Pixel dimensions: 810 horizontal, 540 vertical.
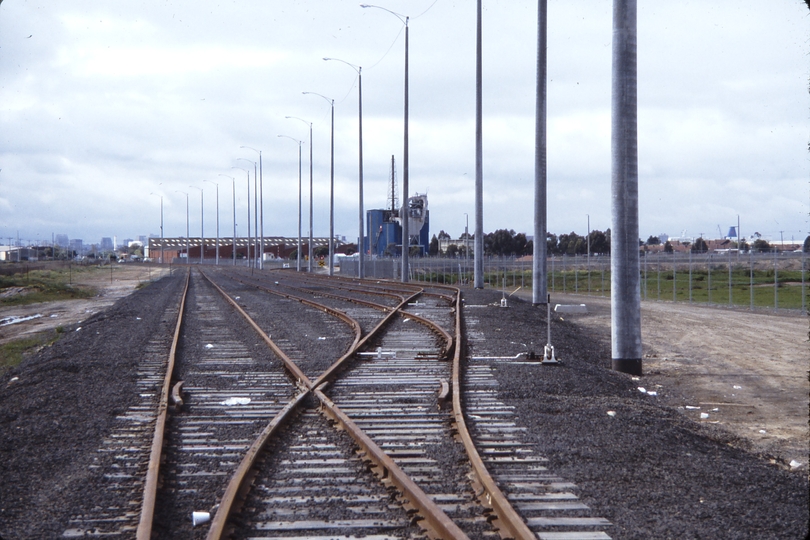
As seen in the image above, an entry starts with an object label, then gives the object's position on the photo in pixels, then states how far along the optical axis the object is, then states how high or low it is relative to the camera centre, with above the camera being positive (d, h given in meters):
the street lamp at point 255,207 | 97.75 +5.76
